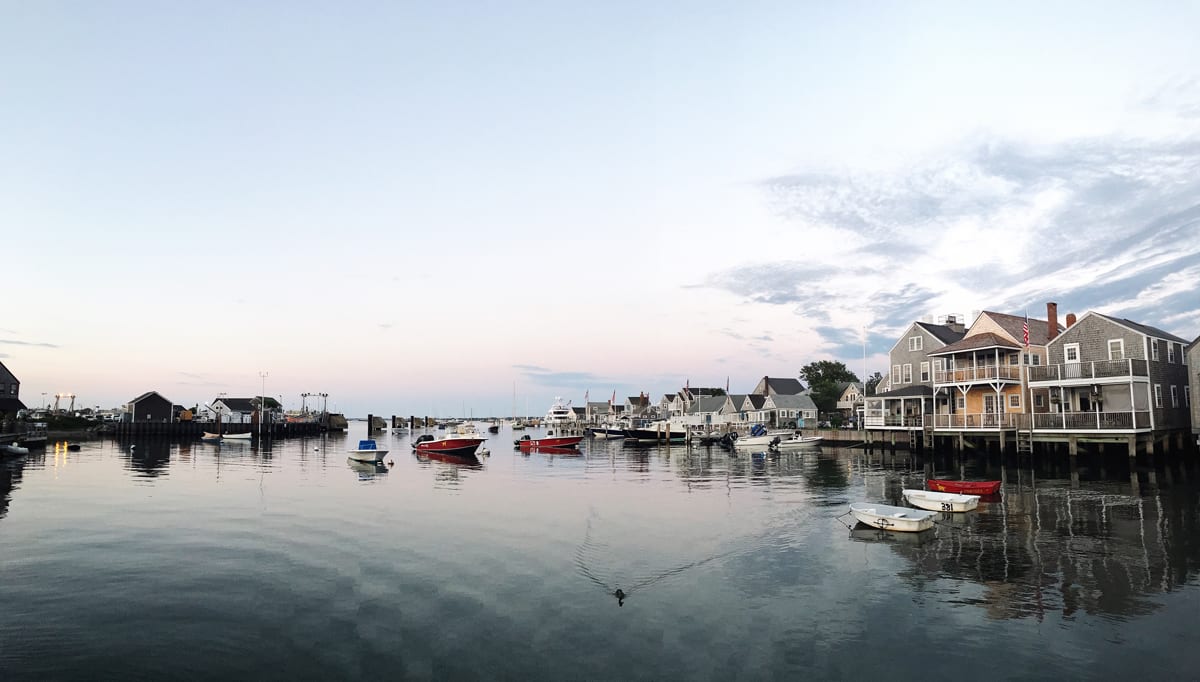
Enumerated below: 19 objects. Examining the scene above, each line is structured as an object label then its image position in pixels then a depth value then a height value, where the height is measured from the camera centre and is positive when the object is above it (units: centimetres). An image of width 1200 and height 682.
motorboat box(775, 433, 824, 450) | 7975 -635
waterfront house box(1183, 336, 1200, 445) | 4694 +31
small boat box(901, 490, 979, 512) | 2939 -505
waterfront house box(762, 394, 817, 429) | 11206 -350
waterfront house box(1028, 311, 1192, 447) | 4816 +24
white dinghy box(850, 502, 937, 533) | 2555 -505
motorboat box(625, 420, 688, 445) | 9894 -616
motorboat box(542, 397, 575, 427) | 19138 -544
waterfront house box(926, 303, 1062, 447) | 5788 +135
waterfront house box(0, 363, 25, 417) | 8159 +168
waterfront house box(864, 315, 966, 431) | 6862 +132
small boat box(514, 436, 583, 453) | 8894 -639
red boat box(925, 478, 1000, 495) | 3291 -495
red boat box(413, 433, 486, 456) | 7725 -573
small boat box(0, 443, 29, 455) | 6381 -423
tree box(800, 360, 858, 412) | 14975 +370
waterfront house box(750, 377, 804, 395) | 11674 +76
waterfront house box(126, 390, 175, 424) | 11588 -93
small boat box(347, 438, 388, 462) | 6259 -527
